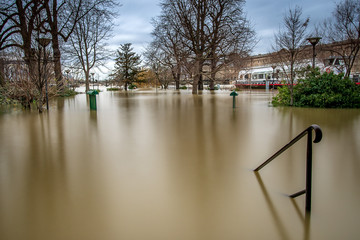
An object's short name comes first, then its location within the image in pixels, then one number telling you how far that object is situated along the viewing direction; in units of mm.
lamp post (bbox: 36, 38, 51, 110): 9461
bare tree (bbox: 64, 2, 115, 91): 28822
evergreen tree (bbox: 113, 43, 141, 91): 41781
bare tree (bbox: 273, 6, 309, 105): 11297
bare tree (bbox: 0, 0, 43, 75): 9934
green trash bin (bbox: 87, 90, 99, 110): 10617
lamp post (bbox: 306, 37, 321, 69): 12498
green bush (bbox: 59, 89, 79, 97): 22708
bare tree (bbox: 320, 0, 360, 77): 18312
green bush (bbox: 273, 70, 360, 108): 10719
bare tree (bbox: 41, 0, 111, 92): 19742
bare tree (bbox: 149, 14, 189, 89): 22547
